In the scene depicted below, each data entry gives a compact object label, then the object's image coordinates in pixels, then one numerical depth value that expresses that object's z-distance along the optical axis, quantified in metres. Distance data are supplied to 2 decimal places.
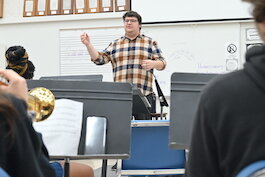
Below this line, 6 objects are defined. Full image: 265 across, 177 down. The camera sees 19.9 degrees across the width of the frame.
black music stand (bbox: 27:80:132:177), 3.42
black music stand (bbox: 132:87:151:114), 4.85
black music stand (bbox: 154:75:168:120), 5.93
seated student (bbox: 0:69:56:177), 2.07
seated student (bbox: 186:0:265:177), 1.94
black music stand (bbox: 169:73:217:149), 3.55
